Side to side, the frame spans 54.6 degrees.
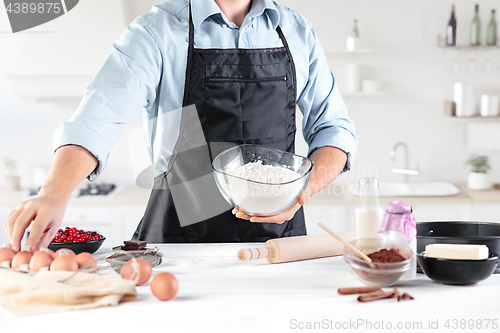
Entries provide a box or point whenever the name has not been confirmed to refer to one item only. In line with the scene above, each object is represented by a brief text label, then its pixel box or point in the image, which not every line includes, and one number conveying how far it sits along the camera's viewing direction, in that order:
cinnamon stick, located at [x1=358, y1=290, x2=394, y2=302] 0.92
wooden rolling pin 1.19
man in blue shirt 1.40
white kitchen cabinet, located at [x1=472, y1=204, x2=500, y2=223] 2.77
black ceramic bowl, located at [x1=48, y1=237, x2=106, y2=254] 1.22
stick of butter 1.00
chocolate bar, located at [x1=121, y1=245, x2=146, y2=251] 1.21
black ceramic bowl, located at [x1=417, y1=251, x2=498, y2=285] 0.98
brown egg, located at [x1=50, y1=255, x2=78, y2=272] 0.96
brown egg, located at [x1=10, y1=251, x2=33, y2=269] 0.98
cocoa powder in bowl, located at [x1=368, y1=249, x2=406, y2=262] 0.98
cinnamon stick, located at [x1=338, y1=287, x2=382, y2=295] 0.96
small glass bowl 0.97
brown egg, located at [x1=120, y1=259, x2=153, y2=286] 0.99
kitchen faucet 3.15
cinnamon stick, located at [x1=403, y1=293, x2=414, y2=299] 0.94
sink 2.97
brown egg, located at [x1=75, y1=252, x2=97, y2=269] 1.02
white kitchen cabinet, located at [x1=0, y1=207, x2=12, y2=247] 2.87
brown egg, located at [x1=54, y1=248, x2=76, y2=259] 1.00
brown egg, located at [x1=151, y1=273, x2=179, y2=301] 0.93
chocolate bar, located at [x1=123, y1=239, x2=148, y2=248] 1.22
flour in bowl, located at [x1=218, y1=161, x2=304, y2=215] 1.12
